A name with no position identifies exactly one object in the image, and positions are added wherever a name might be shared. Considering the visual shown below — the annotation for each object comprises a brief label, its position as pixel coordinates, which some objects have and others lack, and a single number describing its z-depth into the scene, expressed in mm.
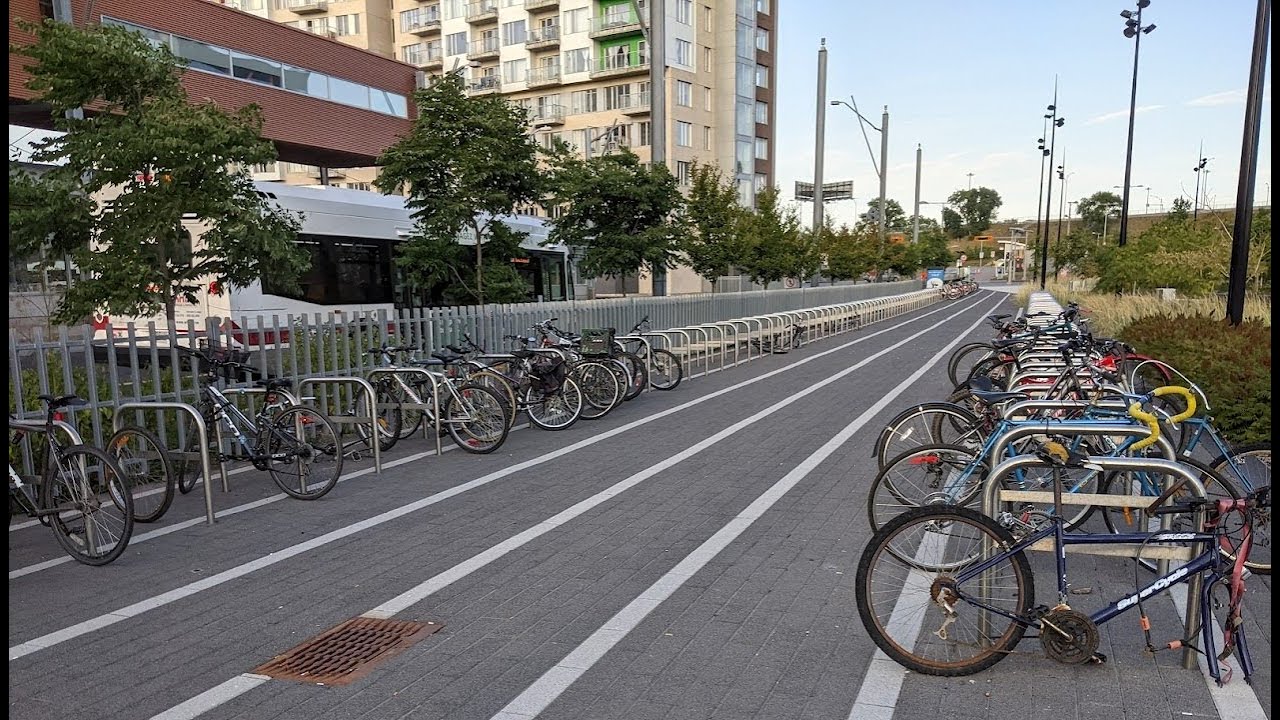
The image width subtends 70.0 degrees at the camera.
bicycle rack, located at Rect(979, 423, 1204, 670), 3904
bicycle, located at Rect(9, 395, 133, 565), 5555
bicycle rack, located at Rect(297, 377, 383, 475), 8117
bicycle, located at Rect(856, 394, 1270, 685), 3812
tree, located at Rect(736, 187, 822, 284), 27094
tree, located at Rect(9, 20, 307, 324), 8953
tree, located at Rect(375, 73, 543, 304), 14703
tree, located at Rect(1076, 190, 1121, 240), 123812
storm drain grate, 4098
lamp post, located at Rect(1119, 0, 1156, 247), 28969
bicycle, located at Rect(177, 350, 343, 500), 7171
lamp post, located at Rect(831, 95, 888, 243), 48125
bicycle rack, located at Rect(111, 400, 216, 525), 6340
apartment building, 54719
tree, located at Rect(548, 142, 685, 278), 17219
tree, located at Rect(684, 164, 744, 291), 21750
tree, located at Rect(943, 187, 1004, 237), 156500
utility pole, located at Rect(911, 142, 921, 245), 60831
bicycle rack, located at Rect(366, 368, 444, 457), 8914
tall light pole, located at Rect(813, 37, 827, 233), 33375
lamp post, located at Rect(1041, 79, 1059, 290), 44056
